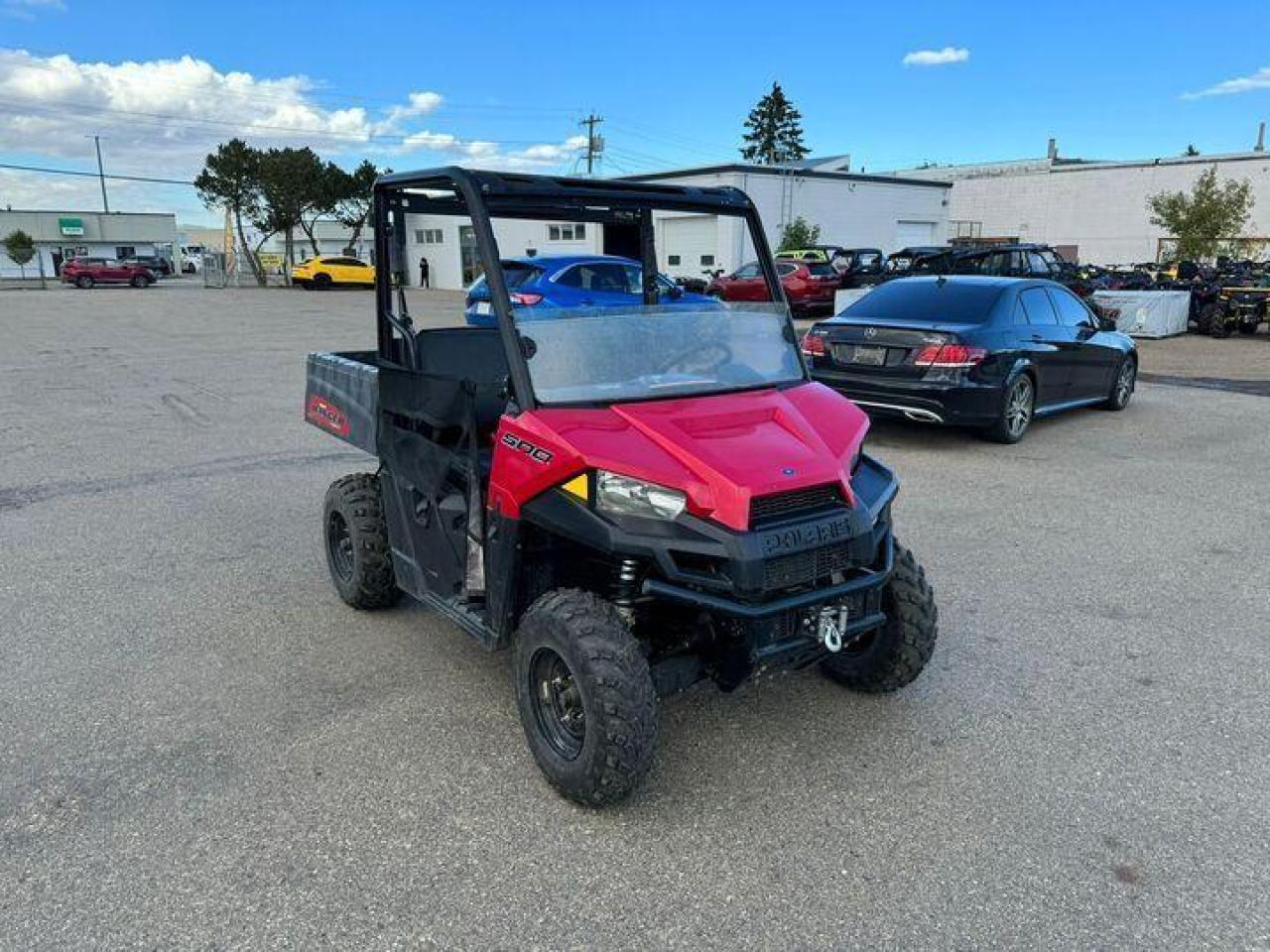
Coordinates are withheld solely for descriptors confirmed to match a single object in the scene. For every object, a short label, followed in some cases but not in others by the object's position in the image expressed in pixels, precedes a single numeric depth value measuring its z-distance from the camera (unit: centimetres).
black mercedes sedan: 787
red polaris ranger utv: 279
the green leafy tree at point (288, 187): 4453
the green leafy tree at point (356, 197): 4694
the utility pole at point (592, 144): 5835
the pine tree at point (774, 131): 7612
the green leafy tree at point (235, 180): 4478
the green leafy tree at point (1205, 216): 2908
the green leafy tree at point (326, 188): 4569
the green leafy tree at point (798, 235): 3491
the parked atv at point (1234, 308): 1833
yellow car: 4116
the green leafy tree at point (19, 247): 5556
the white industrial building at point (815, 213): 3353
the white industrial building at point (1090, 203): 4069
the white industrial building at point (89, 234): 6862
